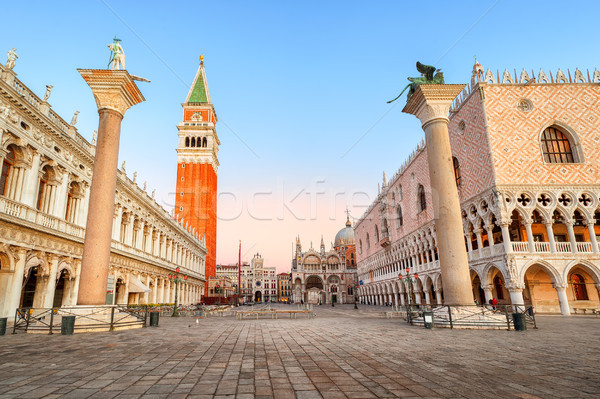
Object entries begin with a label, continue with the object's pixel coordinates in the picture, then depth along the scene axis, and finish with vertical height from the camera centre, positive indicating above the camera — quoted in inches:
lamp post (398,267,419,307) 1416.5 +8.5
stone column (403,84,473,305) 492.4 +136.8
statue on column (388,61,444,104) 572.1 +341.9
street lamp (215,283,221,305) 2564.5 -8.6
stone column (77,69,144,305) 440.8 +154.6
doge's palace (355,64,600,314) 873.5 +253.0
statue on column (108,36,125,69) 519.8 +356.2
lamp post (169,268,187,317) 920.5 -61.4
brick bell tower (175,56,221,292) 2357.3 +857.2
